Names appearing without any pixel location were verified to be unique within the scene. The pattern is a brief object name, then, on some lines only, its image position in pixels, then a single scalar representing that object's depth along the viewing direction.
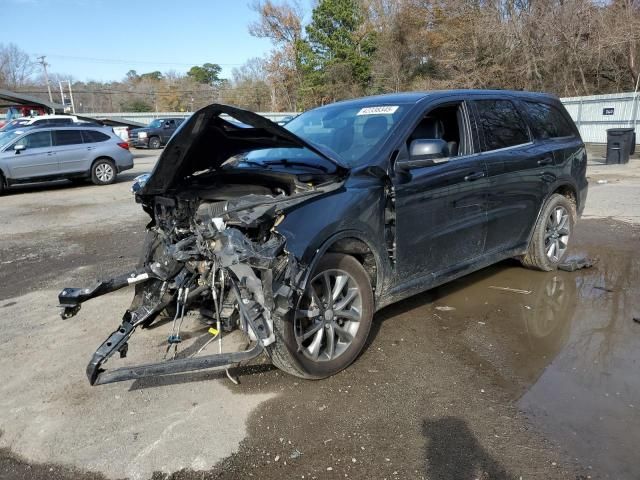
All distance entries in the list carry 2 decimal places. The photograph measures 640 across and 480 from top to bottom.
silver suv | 13.26
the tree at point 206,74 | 82.69
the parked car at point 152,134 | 28.62
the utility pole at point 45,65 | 68.94
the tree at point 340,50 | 43.66
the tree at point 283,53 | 47.00
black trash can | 15.98
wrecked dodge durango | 3.10
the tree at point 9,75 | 62.12
